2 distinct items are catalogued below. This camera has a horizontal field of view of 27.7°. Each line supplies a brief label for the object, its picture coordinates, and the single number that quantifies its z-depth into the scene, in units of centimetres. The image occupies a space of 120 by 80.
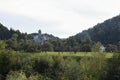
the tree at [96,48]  6047
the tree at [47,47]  8225
